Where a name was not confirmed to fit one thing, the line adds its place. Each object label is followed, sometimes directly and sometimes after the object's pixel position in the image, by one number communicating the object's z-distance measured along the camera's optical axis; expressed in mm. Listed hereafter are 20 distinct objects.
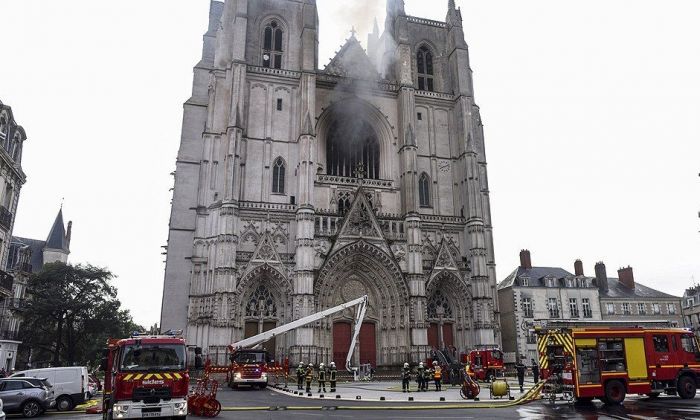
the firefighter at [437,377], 22648
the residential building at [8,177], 26844
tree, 41156
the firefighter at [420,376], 23062
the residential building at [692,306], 58812
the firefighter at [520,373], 22855
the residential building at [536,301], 46688
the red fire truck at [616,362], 16594
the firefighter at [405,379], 21958
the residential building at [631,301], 49625
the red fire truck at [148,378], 12016
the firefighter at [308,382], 21500
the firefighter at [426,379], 23312
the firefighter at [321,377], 21859
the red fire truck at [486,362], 29297
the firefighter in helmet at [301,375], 23770
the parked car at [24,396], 16422
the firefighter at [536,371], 22869
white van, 18625
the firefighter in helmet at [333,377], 22031
